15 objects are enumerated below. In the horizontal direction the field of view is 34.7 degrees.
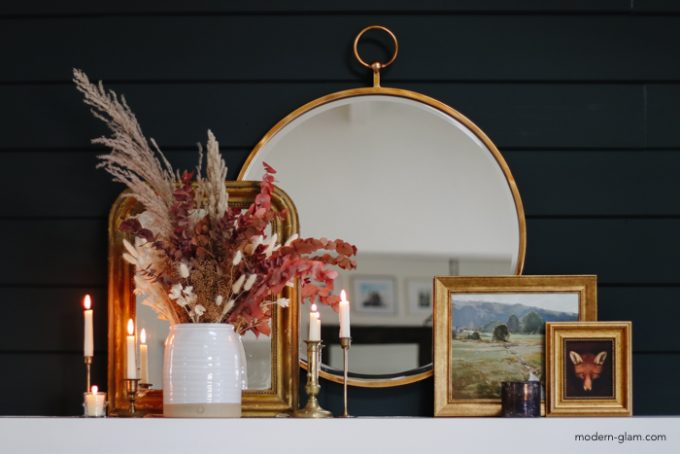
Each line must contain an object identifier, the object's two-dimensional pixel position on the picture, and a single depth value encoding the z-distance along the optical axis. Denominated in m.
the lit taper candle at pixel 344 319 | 2.41
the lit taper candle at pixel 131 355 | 2.44
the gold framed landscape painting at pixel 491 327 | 2.50
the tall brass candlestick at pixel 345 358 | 2.40
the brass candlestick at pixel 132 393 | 2.43
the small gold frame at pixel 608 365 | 2.38
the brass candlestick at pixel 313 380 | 2.38
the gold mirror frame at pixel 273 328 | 2.48
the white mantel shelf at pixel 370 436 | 2.22
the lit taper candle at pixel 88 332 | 2.46
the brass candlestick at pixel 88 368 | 2.46
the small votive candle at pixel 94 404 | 2.39
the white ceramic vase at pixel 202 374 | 2.28
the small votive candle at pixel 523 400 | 2.35
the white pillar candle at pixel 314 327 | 2.42
